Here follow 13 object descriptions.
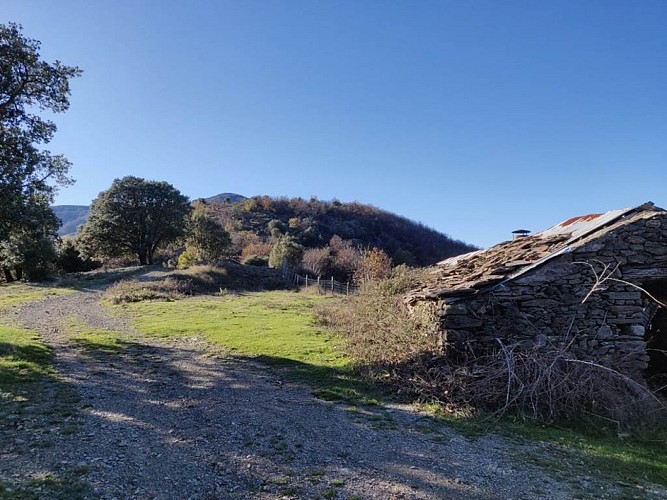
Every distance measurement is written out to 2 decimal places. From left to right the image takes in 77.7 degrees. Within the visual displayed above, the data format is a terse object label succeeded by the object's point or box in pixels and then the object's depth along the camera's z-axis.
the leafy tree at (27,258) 33.84
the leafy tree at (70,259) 42.41
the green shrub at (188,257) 42.11
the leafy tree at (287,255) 43.09
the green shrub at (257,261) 46.75
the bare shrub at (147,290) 24.83
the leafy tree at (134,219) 41.75
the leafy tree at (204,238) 46.12
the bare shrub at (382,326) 9.87
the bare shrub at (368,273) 16.66
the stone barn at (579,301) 8.87
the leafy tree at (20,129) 11.99
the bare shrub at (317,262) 47.18
